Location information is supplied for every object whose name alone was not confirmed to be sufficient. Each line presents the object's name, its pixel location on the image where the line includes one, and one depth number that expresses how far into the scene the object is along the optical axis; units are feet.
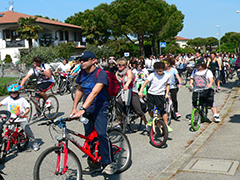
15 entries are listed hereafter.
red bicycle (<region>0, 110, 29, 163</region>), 18.28
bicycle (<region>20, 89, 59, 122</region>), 27.49
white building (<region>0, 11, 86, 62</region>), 136.36
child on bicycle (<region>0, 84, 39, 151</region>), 19.69
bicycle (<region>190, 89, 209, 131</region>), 24.18
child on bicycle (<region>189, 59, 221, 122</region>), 25.21
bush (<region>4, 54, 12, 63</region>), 129.09
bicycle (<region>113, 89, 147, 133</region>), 21.97
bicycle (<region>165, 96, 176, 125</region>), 26.19
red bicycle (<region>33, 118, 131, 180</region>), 11.80
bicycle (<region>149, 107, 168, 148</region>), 19.88
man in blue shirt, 13.84
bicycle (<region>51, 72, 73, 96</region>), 48.91
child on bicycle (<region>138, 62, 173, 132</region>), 21.91
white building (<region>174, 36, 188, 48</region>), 531.21
